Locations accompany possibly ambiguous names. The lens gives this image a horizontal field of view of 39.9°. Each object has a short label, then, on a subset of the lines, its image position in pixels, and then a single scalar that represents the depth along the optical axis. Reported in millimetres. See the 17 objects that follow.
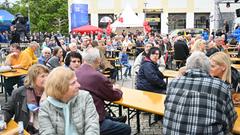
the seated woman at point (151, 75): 5582
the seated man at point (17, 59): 8109
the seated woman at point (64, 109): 2924
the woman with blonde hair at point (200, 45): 7839
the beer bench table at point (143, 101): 3865
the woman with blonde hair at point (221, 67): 3881
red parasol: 20344
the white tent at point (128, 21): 23156
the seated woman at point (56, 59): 6953
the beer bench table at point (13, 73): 7326
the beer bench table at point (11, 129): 3035
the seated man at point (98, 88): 3830
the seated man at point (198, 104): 2818
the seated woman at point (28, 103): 3498
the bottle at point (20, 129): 3035
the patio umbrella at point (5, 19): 24222
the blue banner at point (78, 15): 19631
